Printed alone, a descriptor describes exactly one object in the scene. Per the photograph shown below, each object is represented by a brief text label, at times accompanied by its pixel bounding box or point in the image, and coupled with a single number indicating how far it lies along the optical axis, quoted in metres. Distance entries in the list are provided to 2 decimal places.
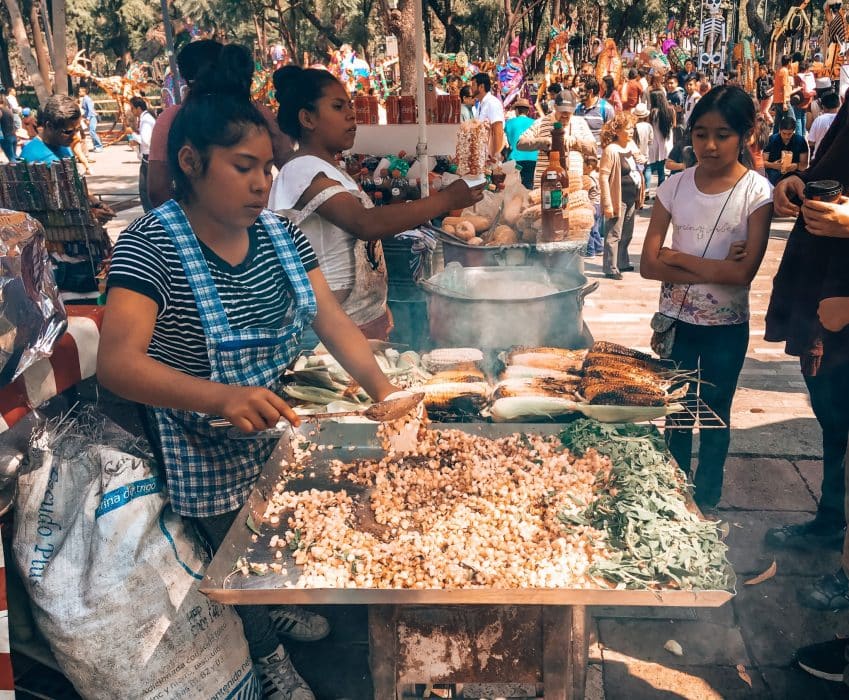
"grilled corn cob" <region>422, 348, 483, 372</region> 3.35
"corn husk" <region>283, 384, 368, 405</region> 2.96
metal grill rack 2.71
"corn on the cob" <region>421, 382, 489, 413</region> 3.00
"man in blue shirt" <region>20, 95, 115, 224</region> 5.89
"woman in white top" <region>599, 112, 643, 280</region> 7.70
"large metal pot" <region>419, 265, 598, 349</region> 3.64
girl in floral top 3.04
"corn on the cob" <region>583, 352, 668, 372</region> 3.06
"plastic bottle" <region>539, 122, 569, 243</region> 4.81
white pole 4.19
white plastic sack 2.21
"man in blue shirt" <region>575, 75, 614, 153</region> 10.73
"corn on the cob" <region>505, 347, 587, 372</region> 3.25
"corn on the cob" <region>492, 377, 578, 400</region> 2.97
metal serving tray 1.81
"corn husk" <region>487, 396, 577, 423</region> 2.83
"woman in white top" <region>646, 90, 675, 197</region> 11.73
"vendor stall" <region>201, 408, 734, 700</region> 1.85
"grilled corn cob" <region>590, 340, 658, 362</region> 3.14
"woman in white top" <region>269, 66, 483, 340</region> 2.94
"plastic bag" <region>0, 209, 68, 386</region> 2.22
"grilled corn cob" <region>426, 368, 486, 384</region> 3.17
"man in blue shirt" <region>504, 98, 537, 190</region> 8.99
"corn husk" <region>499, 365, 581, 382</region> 3.12
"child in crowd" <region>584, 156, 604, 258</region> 7.69
